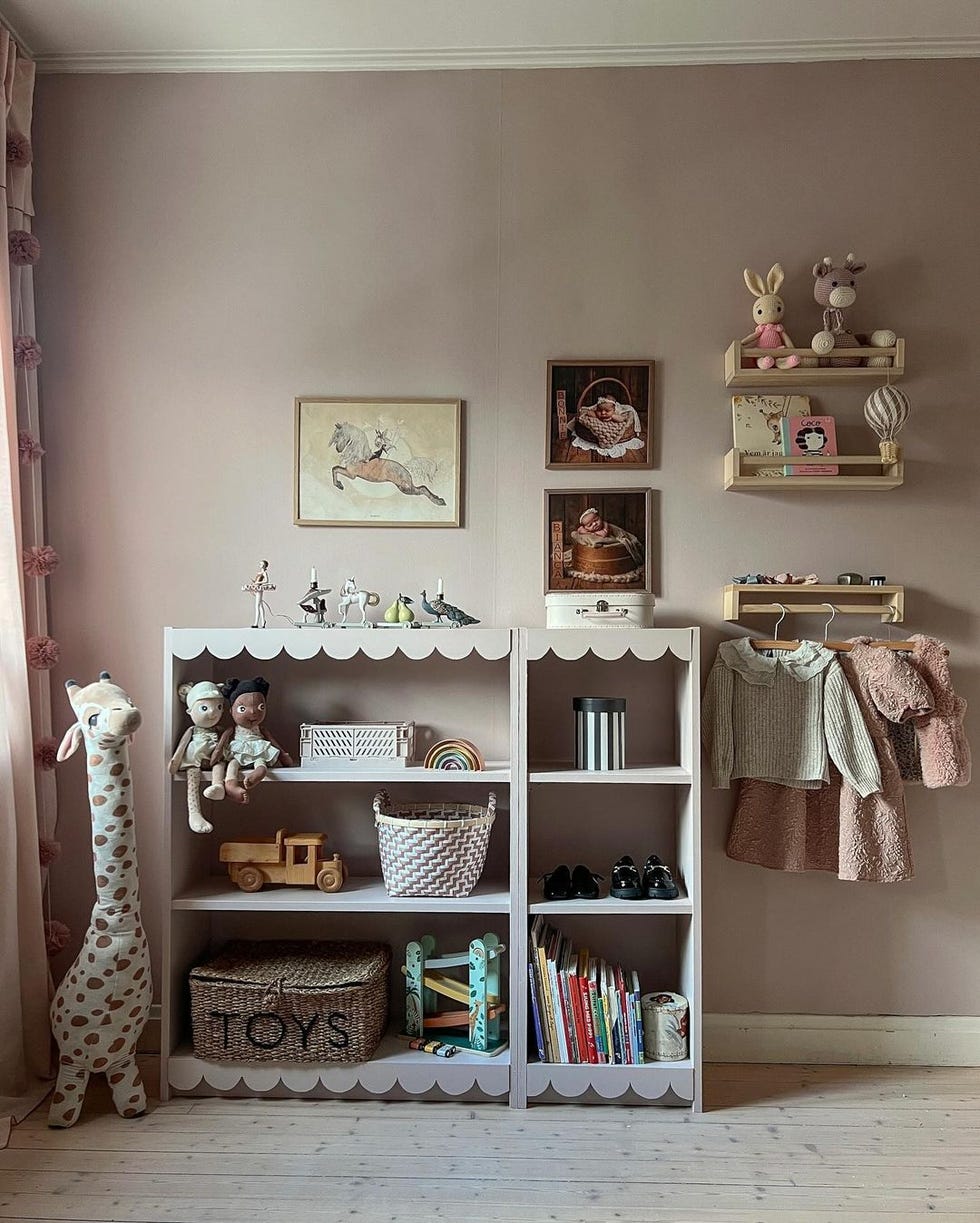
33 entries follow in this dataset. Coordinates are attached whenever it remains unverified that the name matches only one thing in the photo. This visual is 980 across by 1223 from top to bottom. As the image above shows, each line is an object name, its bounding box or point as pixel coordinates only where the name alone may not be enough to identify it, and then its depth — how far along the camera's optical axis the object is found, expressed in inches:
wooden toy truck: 94.0
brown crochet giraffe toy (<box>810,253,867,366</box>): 96.1
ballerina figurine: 96.3
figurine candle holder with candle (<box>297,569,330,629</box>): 95.3
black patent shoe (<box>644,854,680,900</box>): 91.5
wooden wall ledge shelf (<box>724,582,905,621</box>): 96.7
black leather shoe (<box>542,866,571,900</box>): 92.7
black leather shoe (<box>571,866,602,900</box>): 92.6
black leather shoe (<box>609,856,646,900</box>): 91.6
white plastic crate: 93.4
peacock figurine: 93.1
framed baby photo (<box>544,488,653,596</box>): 101.0
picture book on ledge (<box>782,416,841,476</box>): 98.3
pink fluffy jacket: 93.4
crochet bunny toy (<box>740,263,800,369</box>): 97.6
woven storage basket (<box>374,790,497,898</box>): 90.0
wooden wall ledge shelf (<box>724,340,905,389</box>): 96.6
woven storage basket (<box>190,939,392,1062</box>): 89.7
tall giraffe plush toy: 86.2
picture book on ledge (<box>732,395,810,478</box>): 98.8
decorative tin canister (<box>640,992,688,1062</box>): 90.4
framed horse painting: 101.8
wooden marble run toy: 91.5
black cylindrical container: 92.0
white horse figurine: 95.0
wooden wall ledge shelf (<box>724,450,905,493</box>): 96.6
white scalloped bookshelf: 90.1
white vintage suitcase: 92.5
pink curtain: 89.7
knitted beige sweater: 94.7
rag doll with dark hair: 91.2
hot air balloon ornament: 96.2
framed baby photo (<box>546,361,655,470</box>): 101.3
